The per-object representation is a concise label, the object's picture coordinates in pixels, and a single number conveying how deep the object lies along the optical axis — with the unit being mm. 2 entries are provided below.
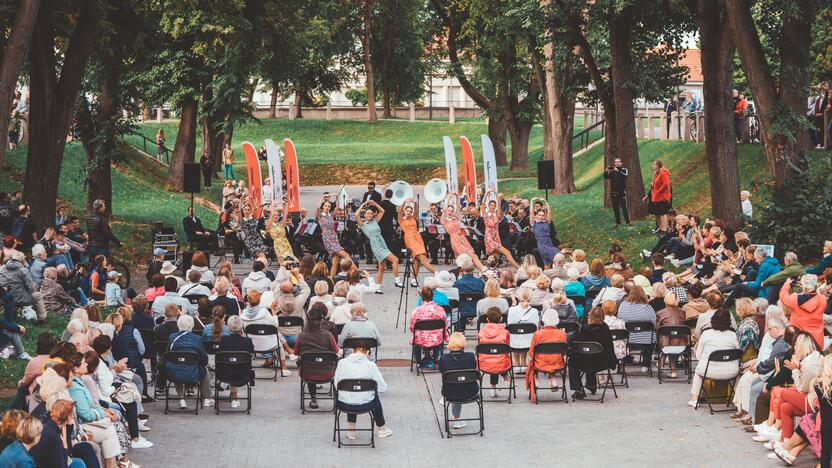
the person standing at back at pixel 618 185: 30688
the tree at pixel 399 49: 69375
